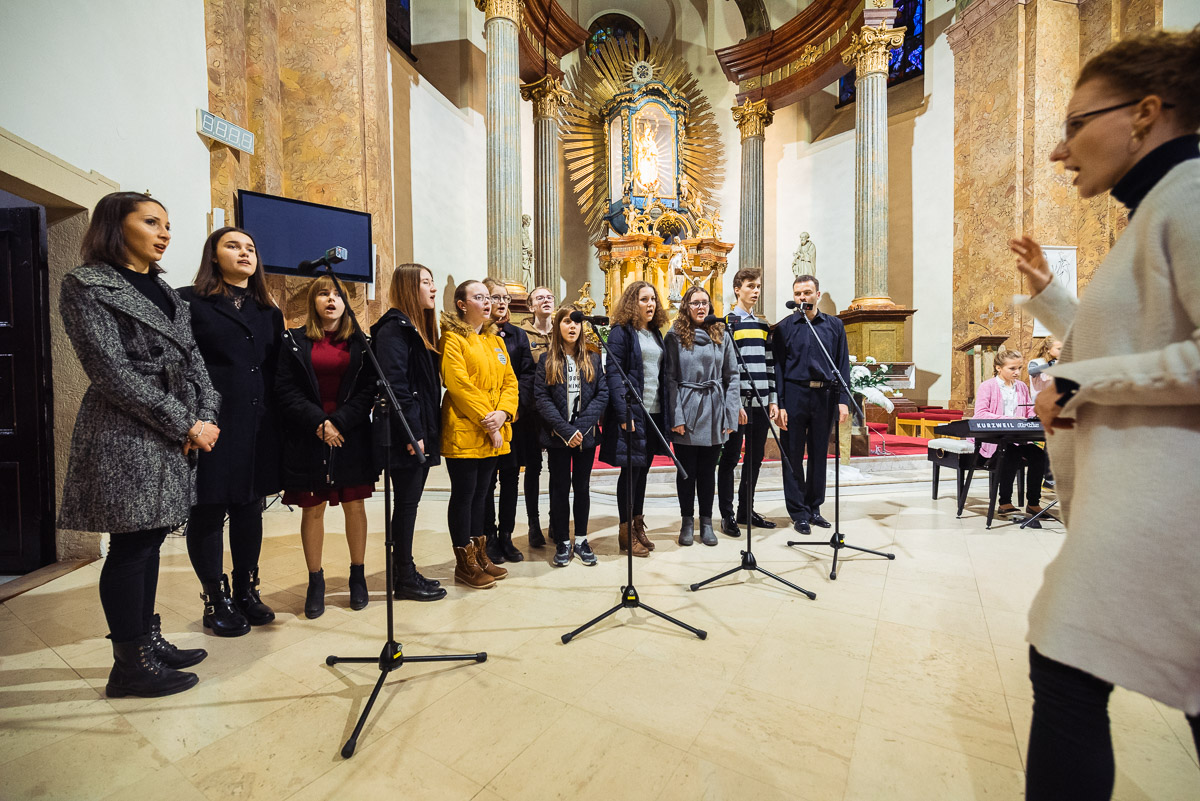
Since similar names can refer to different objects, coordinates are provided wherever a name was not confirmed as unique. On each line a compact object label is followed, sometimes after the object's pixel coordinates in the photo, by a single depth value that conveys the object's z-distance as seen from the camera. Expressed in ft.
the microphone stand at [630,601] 7.88
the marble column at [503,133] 27.58
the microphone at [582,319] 8.32
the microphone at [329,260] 6.02
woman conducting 2.75
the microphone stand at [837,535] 10.34
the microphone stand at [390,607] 6.24
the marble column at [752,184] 39.73
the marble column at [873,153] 31.68
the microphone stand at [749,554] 9.48
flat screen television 16.30
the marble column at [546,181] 36.60
